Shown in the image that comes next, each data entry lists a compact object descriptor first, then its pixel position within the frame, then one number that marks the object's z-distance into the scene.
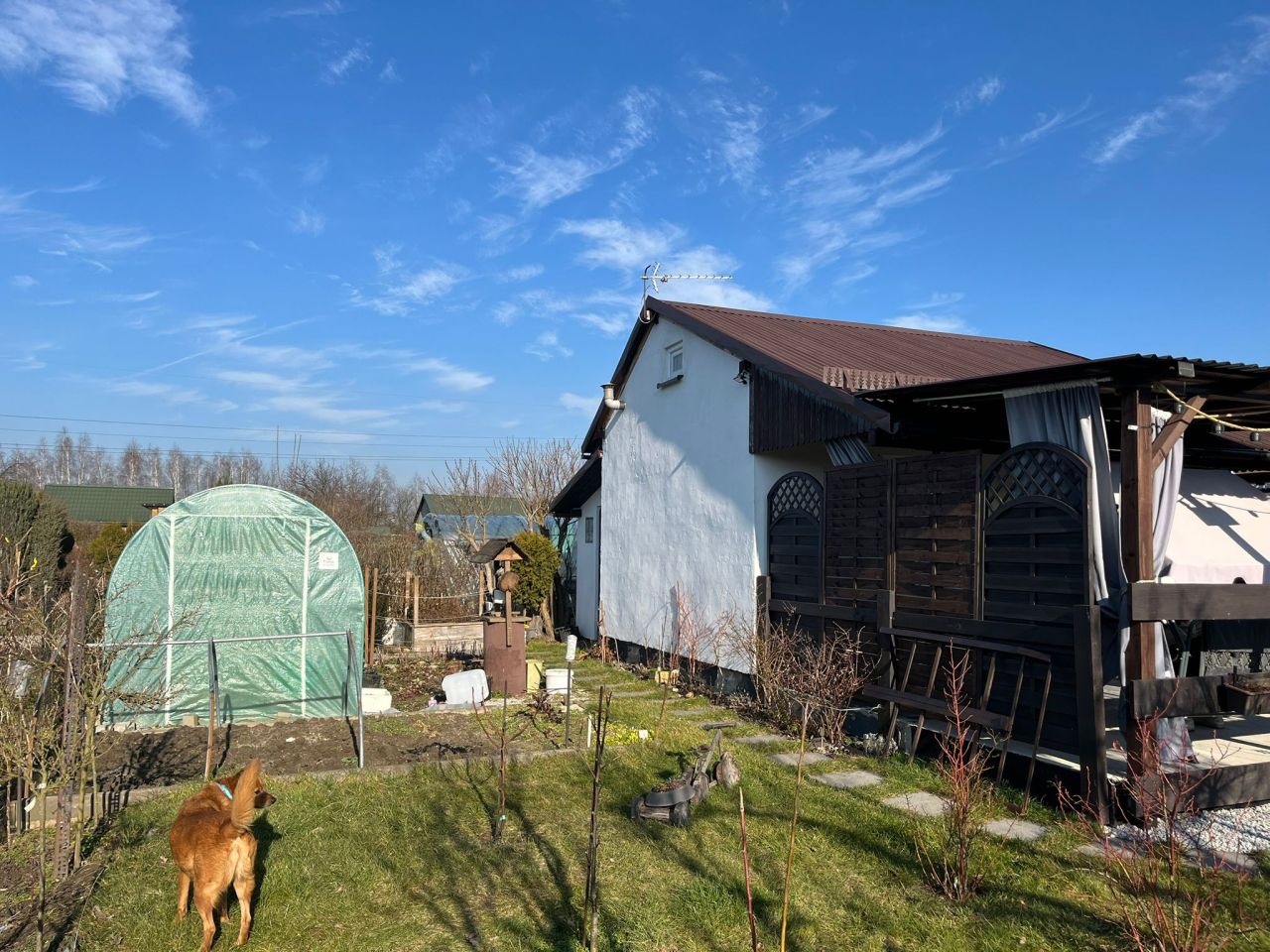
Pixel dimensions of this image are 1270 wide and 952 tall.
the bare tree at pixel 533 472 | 24.91
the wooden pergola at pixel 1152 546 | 5.68
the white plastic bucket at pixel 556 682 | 11.09
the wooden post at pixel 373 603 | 13.32
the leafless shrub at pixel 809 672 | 8.09
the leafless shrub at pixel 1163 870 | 3.35
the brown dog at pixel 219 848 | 4.27
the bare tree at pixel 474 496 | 25.08
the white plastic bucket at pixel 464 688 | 10.52
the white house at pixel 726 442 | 9.70
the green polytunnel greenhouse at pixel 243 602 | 9.61
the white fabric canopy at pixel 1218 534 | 6.81
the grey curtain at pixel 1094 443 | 6.07
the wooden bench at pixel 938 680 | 6.38
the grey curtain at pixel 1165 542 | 5.90
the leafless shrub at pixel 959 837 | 4.69
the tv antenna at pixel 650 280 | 13.80
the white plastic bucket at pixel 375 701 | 10.01
